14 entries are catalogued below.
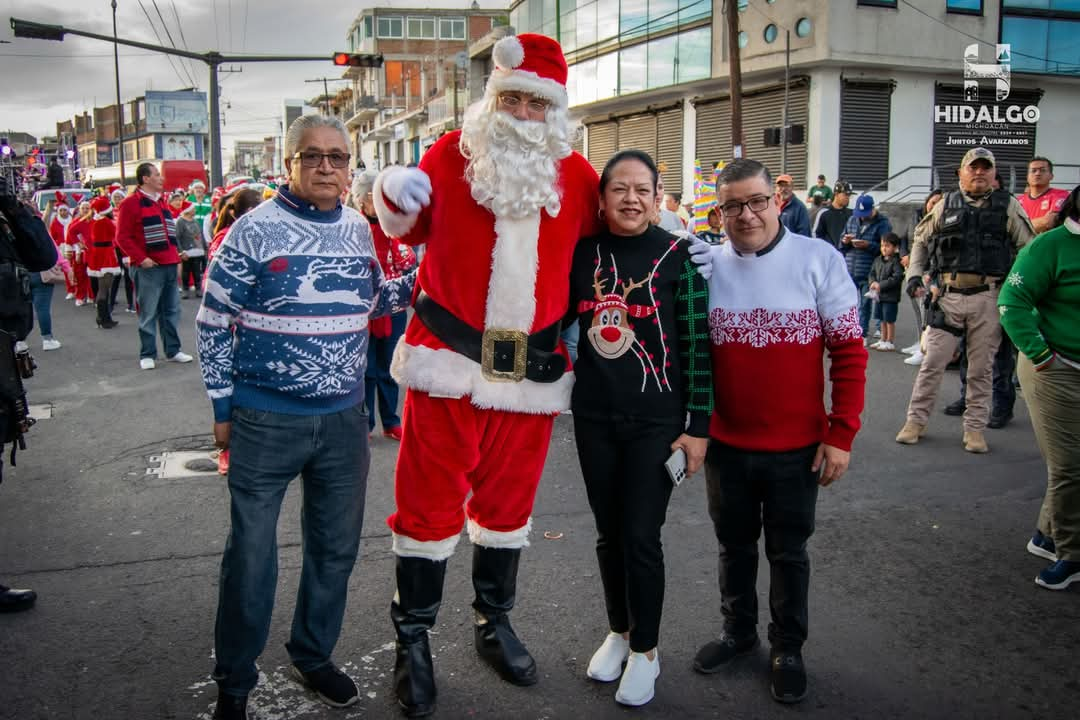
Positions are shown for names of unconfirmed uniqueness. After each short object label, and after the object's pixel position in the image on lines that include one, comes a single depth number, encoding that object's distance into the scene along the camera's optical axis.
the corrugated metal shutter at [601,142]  28.62
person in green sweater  3.98
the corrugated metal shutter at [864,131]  21.00
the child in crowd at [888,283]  10.49
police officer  6.30
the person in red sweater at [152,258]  9.39
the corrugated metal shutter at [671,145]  25.33
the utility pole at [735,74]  18.19
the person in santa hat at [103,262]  12.90
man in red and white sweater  3.11
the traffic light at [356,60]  20.95
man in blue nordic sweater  2.82
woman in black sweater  3.06
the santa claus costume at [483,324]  3.09
